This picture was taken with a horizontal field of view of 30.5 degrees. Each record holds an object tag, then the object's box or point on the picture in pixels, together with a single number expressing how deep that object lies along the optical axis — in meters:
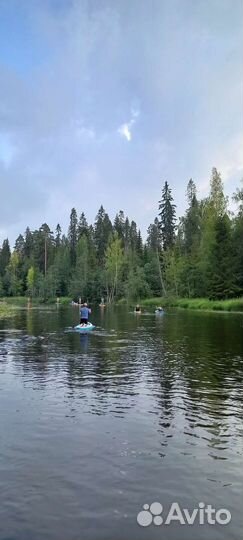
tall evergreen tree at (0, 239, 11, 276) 184.71
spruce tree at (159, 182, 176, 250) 111.06
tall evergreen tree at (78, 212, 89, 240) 164.50
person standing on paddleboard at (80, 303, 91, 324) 38.69
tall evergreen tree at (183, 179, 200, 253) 103.79
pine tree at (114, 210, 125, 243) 166.12
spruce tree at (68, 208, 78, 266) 166.68
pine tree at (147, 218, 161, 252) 172.61
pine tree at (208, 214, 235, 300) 72.75
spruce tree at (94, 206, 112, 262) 156.00
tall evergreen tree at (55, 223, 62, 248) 192.20
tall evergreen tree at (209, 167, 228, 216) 84.75
